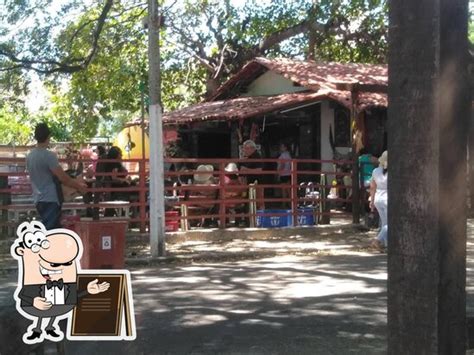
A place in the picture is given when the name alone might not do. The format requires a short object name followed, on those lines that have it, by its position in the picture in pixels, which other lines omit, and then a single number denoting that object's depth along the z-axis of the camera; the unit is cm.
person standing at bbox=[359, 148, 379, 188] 1398
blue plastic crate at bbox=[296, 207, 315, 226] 1303
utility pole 978
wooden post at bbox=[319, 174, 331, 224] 1334
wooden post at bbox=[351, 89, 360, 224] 1344
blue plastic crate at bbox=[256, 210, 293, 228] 1268
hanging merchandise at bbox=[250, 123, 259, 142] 1739
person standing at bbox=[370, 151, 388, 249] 975
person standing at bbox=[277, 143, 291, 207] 1287
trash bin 556
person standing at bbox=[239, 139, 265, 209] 1280
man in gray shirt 669
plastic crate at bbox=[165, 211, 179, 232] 1206
